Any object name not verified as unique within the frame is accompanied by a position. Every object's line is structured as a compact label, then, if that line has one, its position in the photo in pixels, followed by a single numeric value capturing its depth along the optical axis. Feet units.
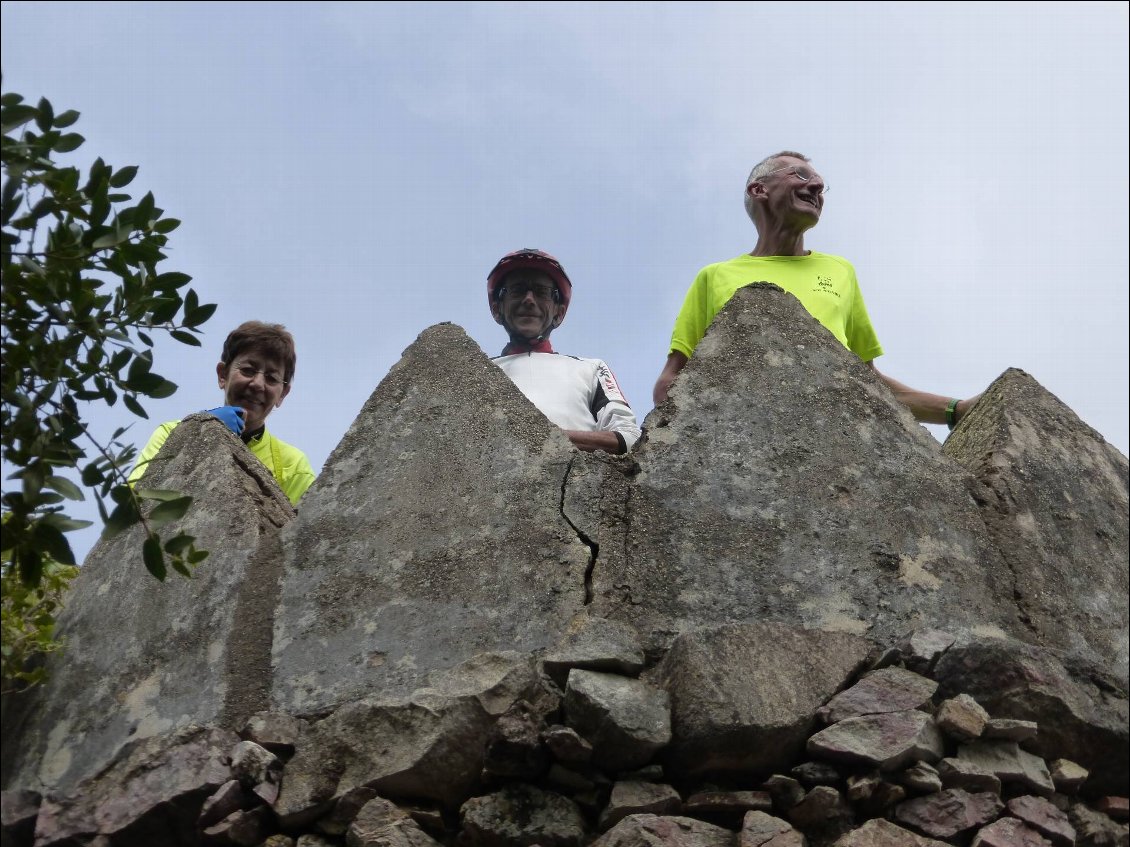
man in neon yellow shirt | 15.85
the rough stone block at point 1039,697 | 12.29
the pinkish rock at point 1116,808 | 12.49
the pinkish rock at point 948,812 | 11.54
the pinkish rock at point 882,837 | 11.35
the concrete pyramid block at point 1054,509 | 13.08
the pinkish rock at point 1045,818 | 11.75
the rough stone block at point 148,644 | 12.87
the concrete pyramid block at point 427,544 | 12.64
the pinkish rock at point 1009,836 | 11.48
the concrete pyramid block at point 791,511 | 12.66
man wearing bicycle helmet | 15.20
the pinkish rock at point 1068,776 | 12.24
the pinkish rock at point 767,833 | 11.27
